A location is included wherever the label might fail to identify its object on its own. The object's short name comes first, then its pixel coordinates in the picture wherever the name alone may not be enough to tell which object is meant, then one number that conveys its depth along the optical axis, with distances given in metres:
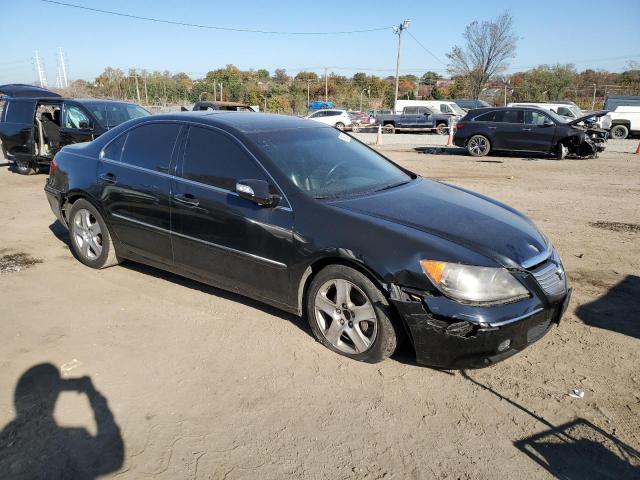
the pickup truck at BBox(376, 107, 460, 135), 27.91
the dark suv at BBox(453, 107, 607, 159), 14.80
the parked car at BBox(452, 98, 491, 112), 31.61
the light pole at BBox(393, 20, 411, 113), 40.06
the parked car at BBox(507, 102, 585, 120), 24.52
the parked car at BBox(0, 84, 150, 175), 9.99
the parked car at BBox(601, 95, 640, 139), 22.83
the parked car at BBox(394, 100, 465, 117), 28.64
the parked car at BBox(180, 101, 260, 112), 17.77
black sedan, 3.03
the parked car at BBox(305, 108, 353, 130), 28.05
